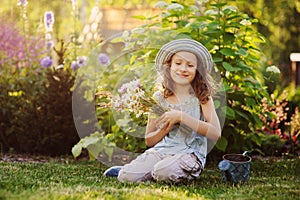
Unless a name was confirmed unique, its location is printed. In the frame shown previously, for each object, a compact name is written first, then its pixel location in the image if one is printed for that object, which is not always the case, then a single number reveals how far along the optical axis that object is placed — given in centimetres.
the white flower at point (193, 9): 468
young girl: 354
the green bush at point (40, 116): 517
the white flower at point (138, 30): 475
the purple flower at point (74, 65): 535
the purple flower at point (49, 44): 580
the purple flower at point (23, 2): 545
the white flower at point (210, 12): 464
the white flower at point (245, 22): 438
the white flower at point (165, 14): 470
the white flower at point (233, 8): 452
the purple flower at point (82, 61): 537
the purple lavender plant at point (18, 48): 570
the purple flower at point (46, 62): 543
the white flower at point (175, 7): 450
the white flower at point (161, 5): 464
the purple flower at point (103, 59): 525
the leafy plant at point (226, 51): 450
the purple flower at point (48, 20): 571
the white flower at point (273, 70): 454
